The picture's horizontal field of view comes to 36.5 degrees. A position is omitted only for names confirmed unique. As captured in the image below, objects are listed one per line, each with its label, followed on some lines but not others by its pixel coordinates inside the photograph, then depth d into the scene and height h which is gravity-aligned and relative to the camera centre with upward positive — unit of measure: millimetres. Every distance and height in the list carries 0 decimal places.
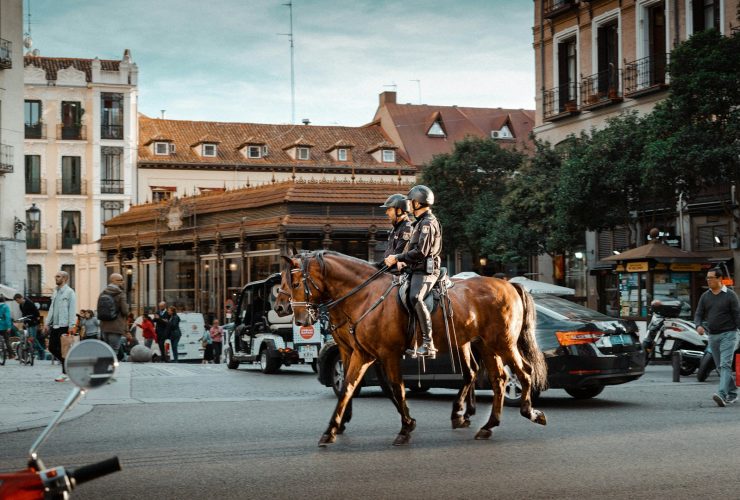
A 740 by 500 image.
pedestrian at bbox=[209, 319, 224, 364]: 34438 -2134
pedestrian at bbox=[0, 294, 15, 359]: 28172 -1217
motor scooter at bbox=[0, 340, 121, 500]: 4160 -741
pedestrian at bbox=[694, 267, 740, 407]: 14914 -794
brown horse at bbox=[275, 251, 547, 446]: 11586 -545
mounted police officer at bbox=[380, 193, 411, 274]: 11898 +510
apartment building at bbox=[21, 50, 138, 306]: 68062 +7196
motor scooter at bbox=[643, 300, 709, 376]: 23062 -1498
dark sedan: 14617 -1157
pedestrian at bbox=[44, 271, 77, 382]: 20609 -732
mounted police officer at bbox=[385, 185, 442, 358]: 11508 +98
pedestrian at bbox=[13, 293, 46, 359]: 29922 -1118
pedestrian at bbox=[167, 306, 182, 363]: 32719 -1757
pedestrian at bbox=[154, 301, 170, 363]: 33062 -1739
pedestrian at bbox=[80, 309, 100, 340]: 21969 -1131
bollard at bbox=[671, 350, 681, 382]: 19875 -1775
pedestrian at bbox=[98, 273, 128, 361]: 19766 -721
